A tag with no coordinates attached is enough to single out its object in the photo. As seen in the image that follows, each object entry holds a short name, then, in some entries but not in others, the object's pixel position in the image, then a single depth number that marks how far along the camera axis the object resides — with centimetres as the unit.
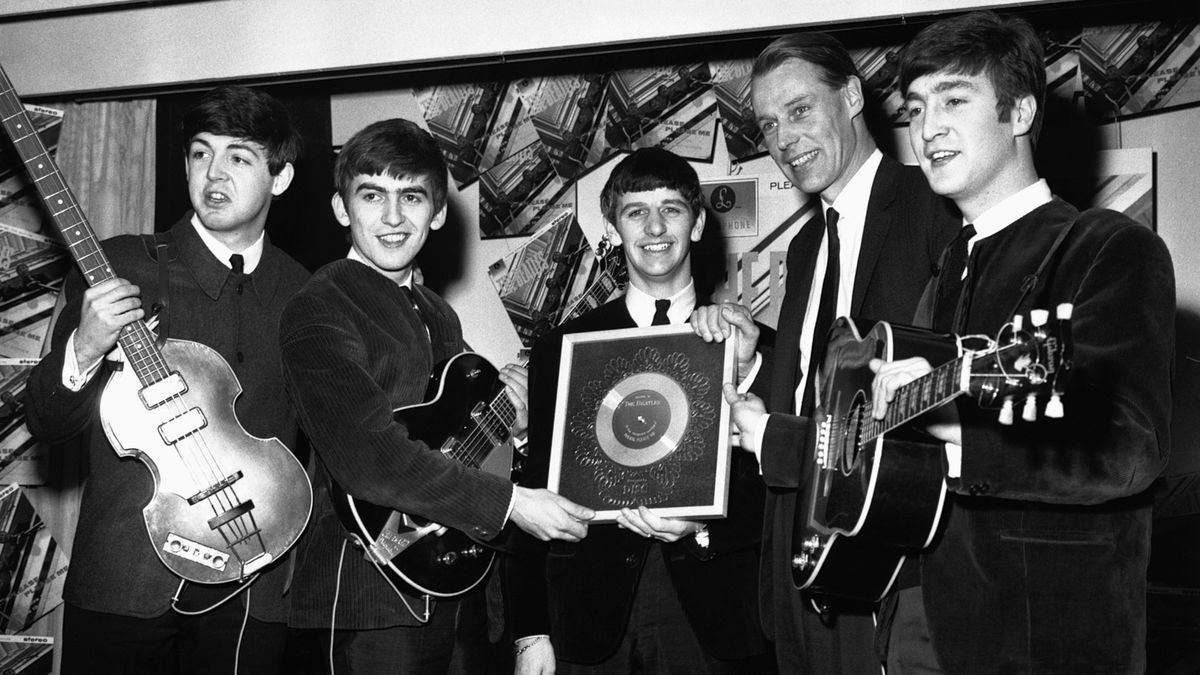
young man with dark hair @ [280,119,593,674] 301
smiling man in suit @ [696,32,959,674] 288
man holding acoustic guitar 202
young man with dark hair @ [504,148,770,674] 305
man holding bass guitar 313
